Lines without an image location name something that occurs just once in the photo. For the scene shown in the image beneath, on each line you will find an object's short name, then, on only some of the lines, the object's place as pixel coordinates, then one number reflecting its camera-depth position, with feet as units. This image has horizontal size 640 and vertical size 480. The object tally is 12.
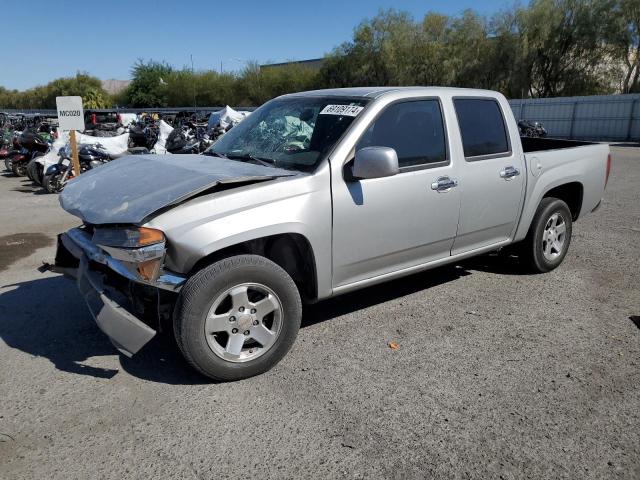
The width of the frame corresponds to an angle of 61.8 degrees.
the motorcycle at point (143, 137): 55.62
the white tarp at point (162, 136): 49.94
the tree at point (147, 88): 222.69
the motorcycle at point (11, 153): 45.45
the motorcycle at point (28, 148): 43.21
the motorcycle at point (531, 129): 84.48
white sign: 30.76
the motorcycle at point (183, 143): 46.56
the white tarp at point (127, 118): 77.65
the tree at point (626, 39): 116.88
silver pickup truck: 10.44
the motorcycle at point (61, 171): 36.65
